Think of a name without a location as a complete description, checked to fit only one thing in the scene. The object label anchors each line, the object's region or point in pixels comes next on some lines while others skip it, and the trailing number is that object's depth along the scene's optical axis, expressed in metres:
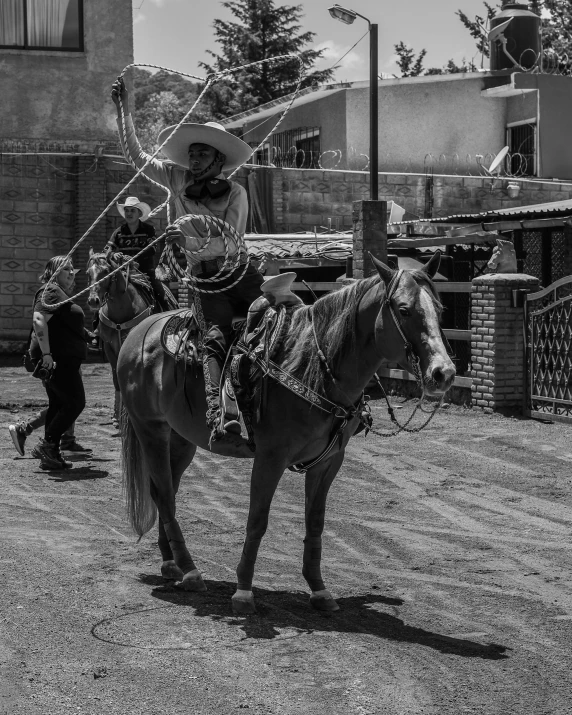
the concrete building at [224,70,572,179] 29.53
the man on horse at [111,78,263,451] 6.36
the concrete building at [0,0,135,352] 24.06
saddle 6.09
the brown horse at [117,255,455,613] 5.55
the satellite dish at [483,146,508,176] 26.22
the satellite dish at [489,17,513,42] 31.28
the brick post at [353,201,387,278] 16.89
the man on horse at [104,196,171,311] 12.56
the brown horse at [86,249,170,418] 11.89
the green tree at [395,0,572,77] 45.72
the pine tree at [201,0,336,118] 49.22
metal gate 13.52
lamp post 18.81
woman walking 10.99
